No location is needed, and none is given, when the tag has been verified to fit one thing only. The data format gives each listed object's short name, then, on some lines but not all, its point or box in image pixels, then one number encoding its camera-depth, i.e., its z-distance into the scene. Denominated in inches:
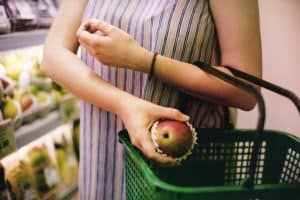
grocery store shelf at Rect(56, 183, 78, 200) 80.1
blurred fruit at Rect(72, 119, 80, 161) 86.1
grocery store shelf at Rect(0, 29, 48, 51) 55.4
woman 34.1
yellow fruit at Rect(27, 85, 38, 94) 70.1
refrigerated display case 60.3
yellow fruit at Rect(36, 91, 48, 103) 70.7
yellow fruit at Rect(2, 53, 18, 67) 68.2
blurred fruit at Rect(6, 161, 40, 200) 67.0
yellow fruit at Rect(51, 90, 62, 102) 74.8
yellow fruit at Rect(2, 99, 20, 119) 60.6
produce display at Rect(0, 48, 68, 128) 62.1
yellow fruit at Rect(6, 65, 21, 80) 66.0
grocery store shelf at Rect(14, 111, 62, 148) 61.3
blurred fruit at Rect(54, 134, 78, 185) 81.7
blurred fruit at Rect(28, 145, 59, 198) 73.9
